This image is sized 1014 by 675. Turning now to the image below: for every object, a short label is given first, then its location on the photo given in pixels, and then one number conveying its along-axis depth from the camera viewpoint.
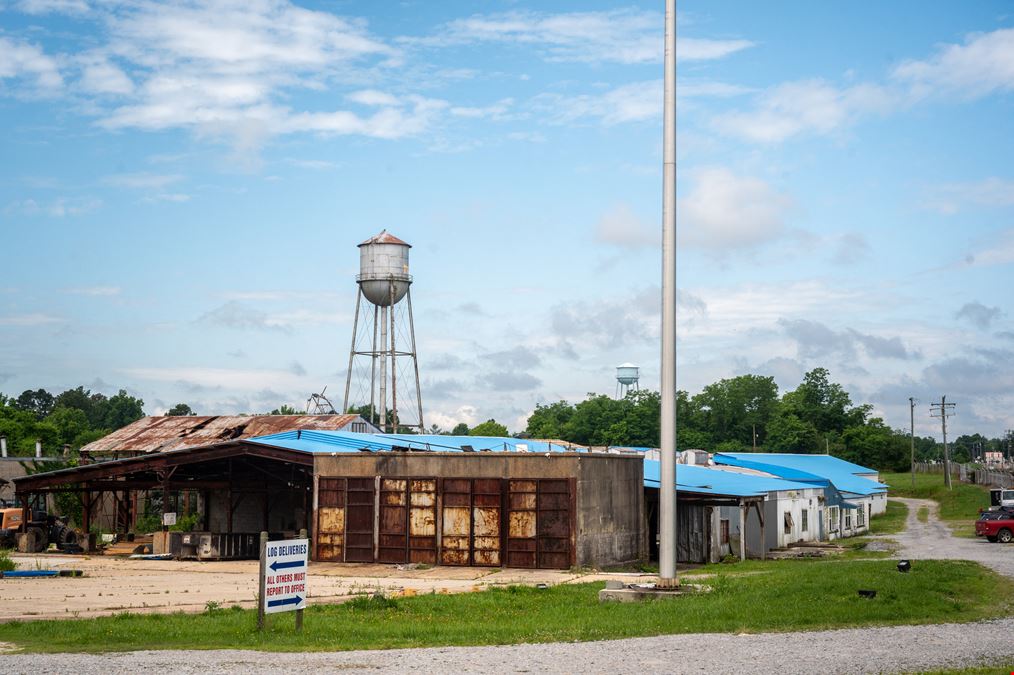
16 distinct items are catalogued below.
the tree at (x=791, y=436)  137.00
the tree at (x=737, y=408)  149.00
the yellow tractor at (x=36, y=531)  48.56
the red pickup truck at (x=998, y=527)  48.91
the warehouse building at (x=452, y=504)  36.59
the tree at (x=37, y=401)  185.88
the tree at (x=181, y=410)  151.12
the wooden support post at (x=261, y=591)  18.00
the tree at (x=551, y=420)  142.12
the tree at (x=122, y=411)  175.12
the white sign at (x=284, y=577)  18.16
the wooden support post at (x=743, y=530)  44.28
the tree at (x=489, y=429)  124.31
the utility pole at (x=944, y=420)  100.19
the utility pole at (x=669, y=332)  21.88
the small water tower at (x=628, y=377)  141.25
